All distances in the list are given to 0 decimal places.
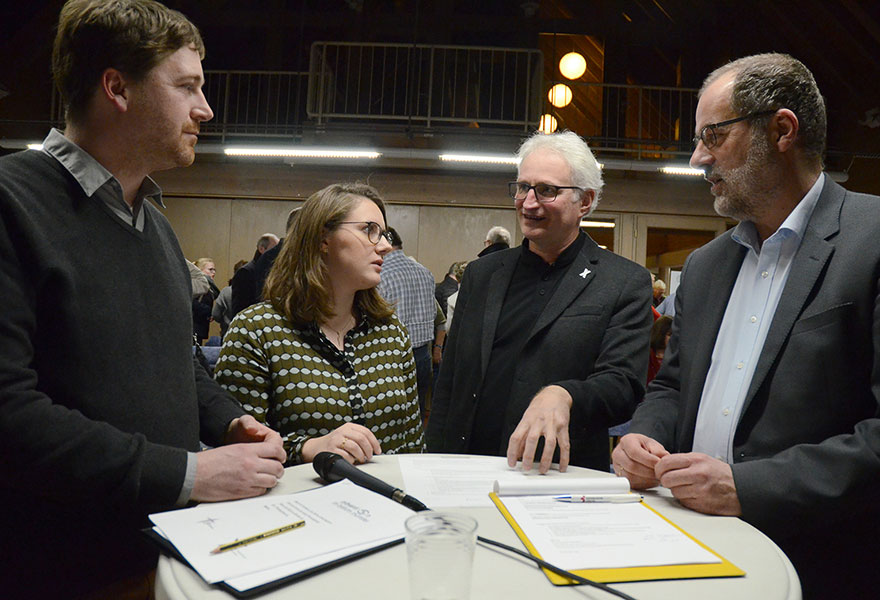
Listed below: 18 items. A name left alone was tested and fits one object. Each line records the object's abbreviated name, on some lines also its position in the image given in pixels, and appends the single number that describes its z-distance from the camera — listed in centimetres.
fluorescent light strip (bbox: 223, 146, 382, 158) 901
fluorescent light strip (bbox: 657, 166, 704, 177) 932
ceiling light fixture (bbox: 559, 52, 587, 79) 1049
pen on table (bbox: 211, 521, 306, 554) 92
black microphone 116
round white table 84
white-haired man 201
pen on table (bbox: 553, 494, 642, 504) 123
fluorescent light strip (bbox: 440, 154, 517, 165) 888
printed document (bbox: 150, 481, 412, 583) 89
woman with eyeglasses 177
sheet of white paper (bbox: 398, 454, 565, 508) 128
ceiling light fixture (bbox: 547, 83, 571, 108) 1030
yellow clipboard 89
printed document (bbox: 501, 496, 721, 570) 96
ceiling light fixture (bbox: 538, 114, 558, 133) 1041
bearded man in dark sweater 110
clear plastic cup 72
